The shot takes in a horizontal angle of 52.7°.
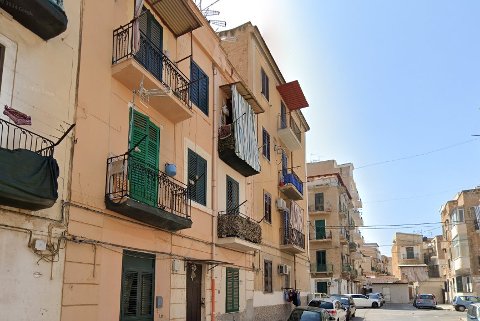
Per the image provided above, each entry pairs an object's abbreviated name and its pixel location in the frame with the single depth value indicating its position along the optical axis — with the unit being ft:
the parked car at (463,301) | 138.51
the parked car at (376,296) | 161.99
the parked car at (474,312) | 65.36
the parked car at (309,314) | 54.34
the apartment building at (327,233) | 165.58
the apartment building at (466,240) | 159.63
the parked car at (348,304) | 102.56
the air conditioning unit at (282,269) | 79.00
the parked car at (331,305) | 77.97
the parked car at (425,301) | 155.76
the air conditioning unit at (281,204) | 81.00
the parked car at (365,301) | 159.63
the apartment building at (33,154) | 27.07
